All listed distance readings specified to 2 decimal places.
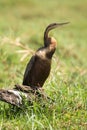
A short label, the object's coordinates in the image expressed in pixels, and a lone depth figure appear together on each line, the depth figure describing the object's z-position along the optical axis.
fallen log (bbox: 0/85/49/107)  11.50
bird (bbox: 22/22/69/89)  11.56
